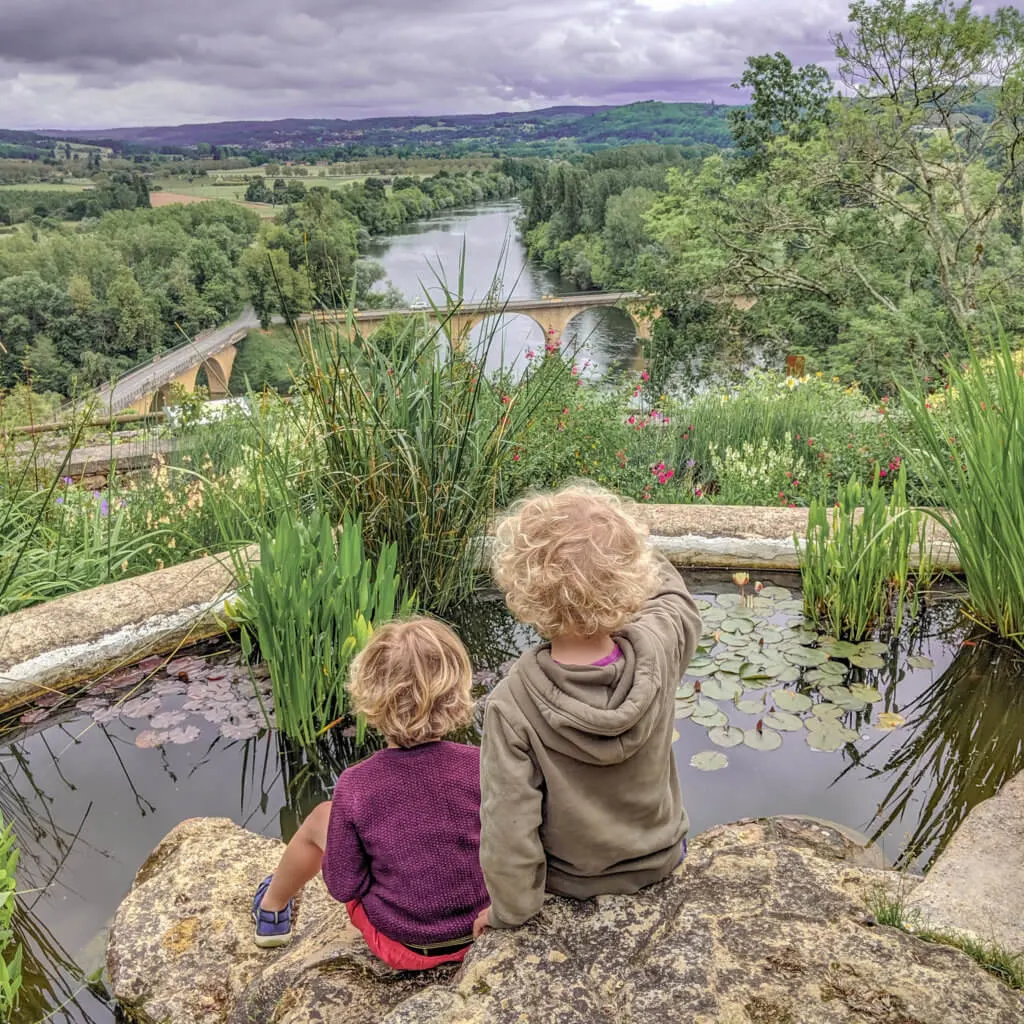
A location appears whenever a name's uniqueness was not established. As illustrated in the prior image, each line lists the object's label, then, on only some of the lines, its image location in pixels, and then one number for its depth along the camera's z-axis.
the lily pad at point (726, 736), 2.47
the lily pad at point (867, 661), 2.76
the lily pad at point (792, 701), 2.59
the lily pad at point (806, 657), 2.80
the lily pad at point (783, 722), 2.51
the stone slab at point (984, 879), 1.43
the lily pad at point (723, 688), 2.67
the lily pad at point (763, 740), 2.43
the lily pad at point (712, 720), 2.55
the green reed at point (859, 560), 2.80
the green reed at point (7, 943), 1.61
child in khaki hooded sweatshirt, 1.22
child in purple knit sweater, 1.46
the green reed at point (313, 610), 2.32
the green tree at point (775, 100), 21.12
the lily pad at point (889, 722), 2.52
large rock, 1.14
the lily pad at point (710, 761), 2.37
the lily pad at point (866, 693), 2.62
